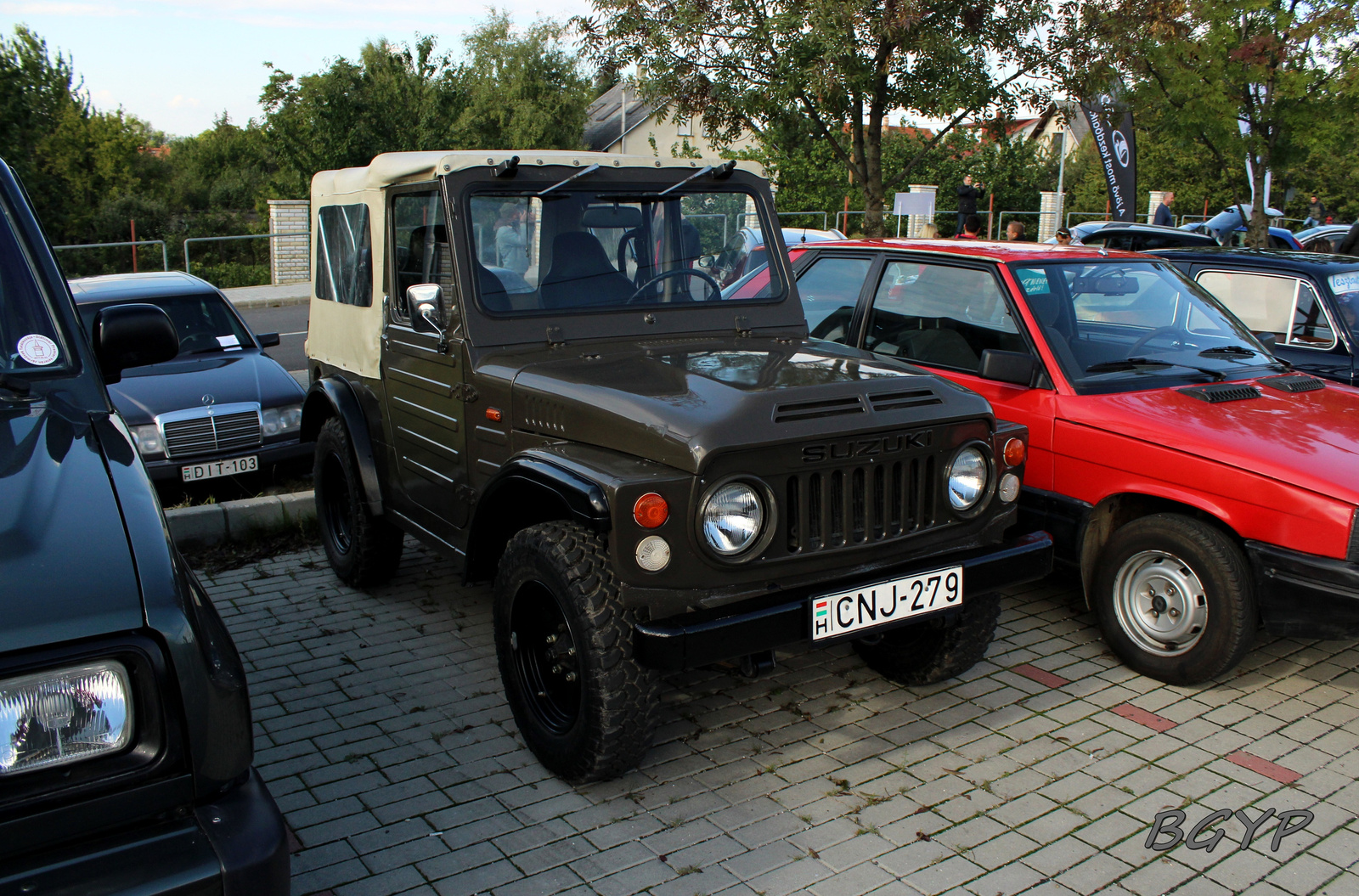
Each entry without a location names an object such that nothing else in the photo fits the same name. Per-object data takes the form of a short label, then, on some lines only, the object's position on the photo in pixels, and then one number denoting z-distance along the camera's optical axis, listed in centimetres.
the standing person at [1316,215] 2284
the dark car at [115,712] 178
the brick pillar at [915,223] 2462
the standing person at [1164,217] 2198
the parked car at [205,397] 675
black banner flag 1524
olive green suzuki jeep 320
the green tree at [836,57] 925
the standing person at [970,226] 1506
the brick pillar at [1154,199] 2921
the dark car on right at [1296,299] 638
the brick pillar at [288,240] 2405
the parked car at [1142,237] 1377
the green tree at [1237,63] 951
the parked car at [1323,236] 1545
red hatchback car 396
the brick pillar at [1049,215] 2834
